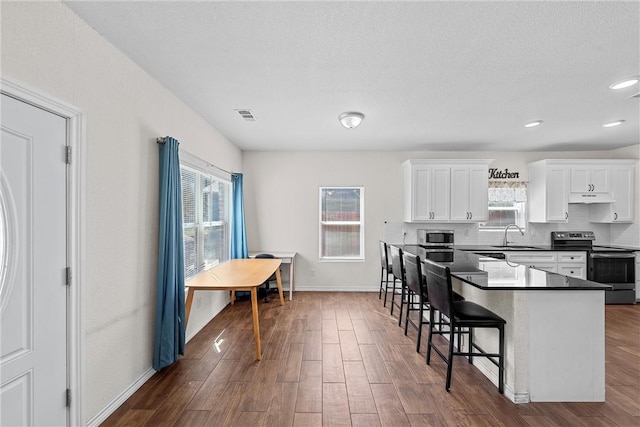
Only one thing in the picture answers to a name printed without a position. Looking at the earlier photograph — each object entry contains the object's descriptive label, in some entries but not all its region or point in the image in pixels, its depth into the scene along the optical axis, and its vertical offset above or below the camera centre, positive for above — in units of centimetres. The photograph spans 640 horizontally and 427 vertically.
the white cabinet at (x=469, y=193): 543 +29
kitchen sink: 535 -60
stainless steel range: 499 -92
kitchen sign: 579 +64
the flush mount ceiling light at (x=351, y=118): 366 +104
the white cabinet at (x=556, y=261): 508 -78
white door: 156 -30
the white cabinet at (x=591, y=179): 535 +52
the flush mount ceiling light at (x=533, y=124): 402 +109
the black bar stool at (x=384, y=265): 498 -86
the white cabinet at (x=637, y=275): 504 -98
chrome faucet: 570 -38
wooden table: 303 -70
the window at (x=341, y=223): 599 -24
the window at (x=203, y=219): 371 -12
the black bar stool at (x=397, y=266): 402 -72
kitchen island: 237 -97
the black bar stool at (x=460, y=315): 245 -80
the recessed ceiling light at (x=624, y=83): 276 +110
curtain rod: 287 +61
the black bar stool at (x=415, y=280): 319 -71
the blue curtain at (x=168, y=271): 278 -53
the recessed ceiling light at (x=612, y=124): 402 +109
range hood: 533 +21
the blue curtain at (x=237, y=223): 521 -21
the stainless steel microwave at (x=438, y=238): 550 -46
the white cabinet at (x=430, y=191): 544 +32
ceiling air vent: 367 +110
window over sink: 577 +11
